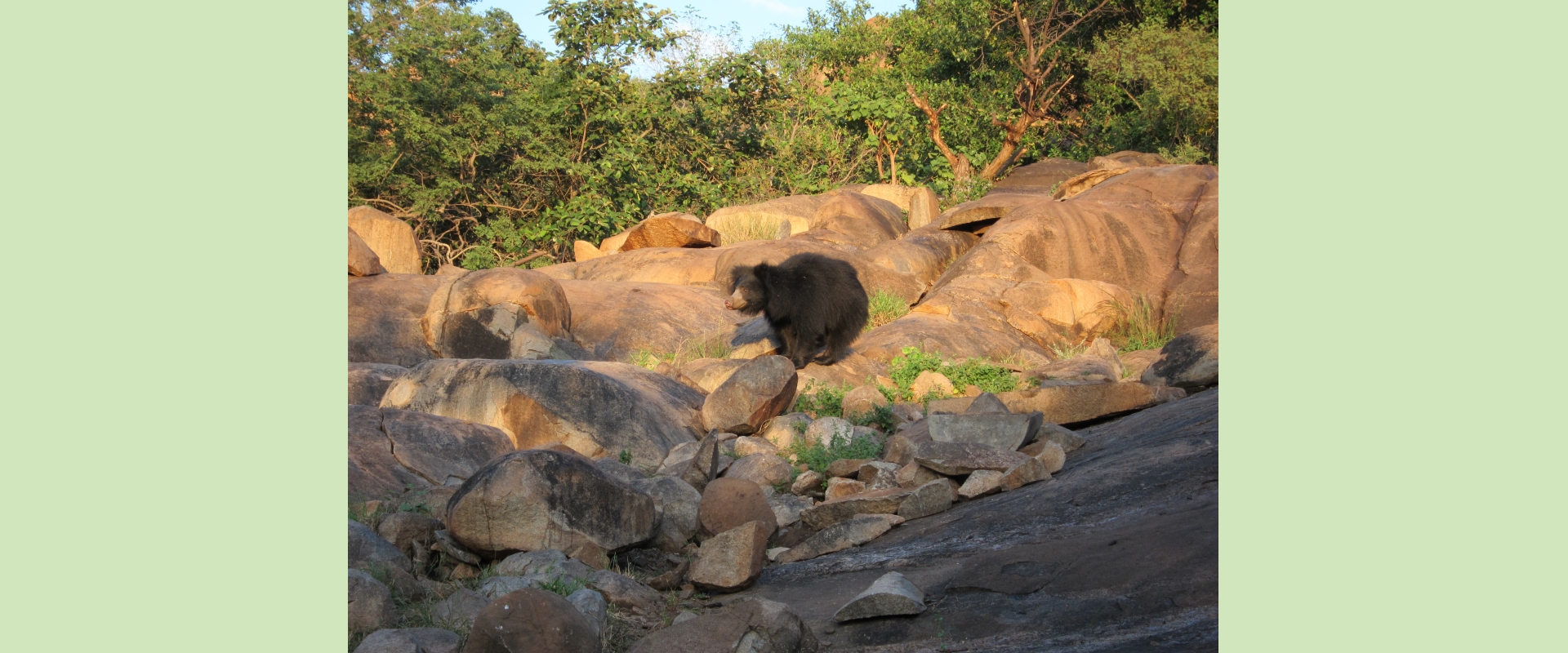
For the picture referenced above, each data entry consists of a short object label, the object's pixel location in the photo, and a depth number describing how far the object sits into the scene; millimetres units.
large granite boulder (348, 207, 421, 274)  13773
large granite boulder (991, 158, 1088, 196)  18625
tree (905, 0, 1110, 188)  19219
